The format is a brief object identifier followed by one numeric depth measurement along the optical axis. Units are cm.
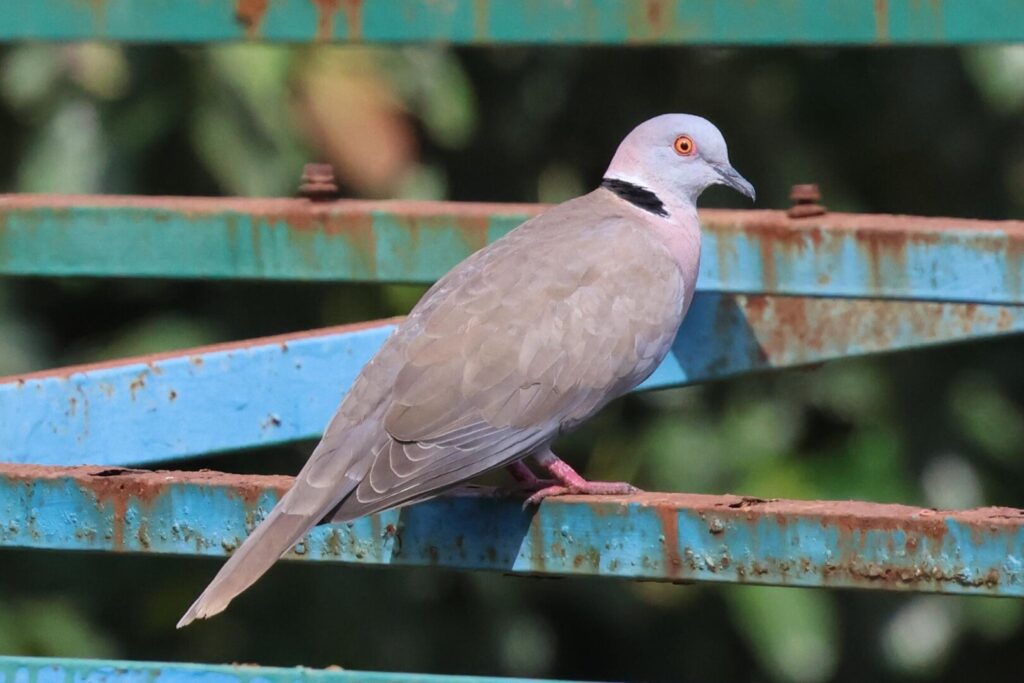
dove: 511
